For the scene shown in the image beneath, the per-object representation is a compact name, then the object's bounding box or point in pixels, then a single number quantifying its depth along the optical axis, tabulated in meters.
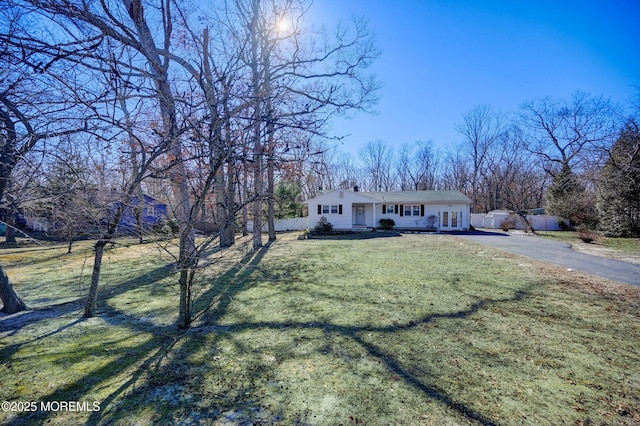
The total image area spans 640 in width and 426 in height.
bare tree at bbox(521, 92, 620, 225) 16.04
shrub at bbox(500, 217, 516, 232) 23.67
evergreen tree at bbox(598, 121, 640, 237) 15.02
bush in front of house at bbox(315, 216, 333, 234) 22.03
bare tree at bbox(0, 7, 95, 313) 2.98
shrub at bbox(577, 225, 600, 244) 14.98
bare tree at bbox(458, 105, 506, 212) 38.19
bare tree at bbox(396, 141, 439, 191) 41.84
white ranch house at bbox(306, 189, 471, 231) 23.77
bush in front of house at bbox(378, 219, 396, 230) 24.49
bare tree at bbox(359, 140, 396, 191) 42.19
